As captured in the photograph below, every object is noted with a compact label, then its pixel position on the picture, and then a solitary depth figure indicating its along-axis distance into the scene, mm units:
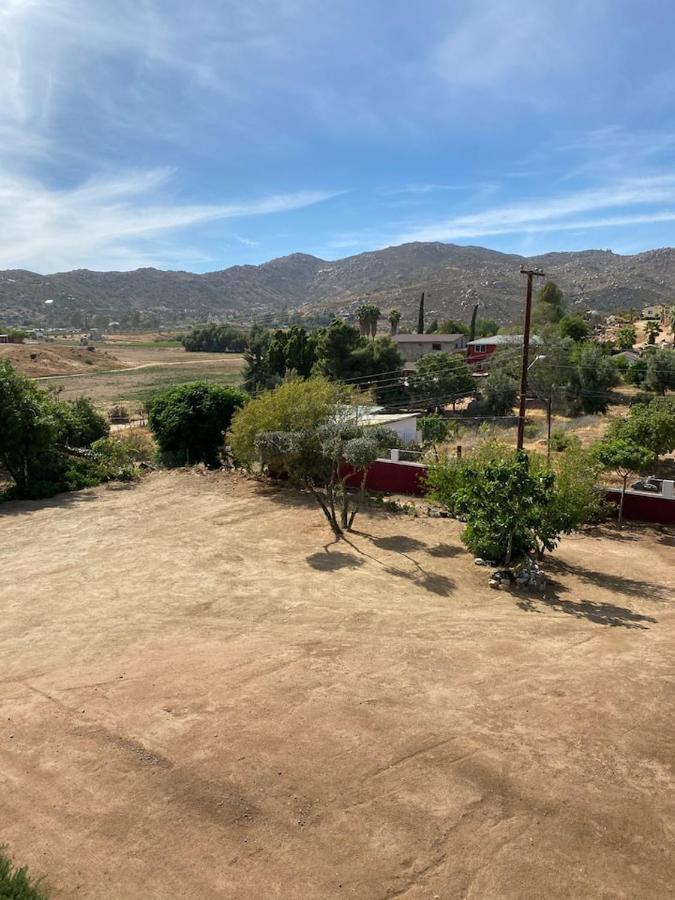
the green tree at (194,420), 29734
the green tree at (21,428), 23703
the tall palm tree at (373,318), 71062
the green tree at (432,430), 36656
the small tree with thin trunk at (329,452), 18156
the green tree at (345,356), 49906
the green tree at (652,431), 25828
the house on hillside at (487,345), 57819
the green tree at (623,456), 20266
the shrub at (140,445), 33438
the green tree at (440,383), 49250
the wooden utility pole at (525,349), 21117
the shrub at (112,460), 26703
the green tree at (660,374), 46125
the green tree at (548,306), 75375
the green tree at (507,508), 15172
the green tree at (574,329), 64125
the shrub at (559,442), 29156
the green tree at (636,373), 49688
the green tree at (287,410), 20891
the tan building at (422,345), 70375
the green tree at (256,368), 53938
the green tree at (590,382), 45500
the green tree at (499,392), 46969
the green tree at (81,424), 31766
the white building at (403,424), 32219
